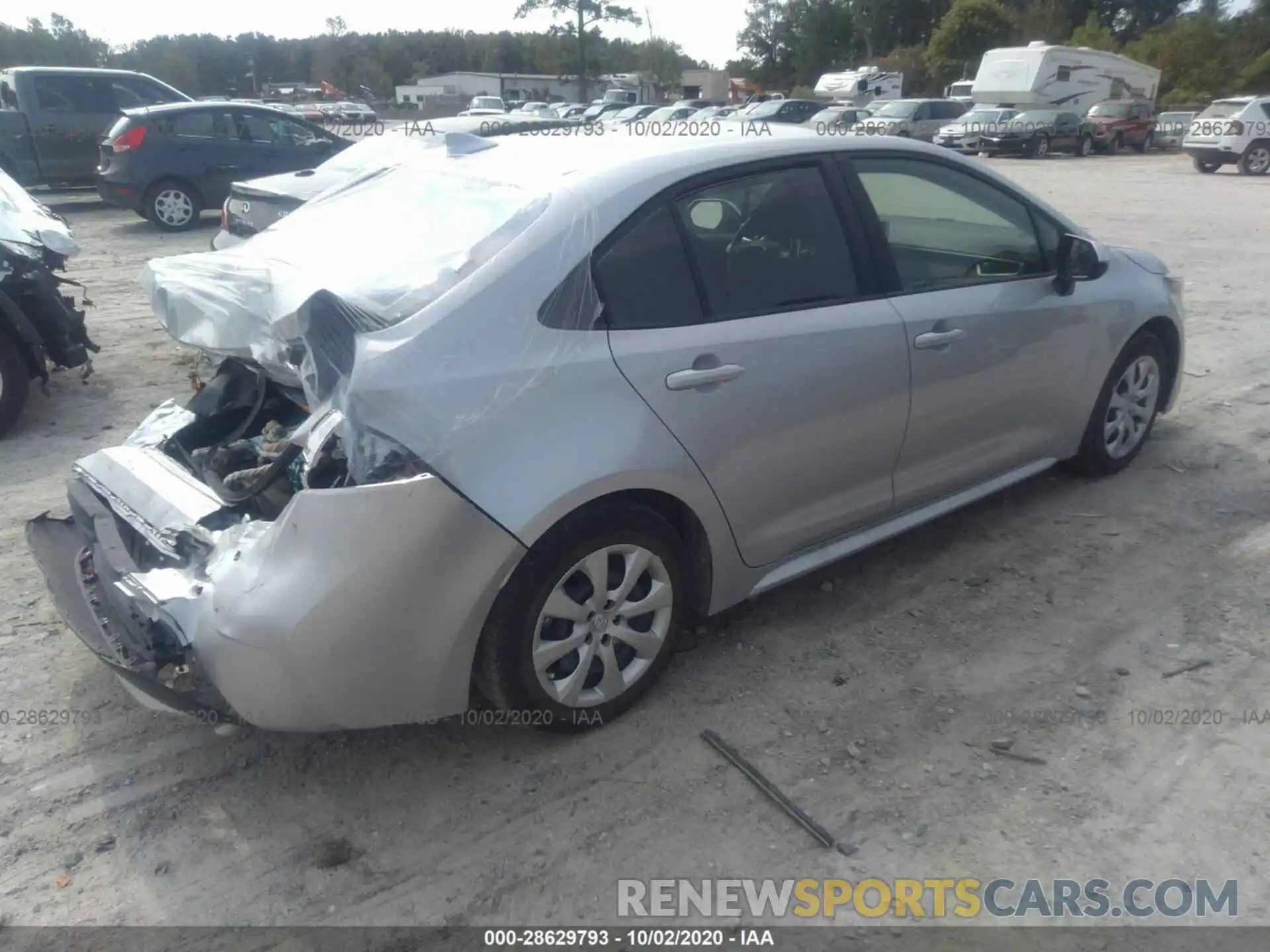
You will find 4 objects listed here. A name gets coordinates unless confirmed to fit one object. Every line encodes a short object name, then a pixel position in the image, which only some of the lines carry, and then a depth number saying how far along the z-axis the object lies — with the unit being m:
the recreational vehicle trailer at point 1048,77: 30.55
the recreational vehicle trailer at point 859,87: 40.28
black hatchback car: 12.67
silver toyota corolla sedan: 2.58
